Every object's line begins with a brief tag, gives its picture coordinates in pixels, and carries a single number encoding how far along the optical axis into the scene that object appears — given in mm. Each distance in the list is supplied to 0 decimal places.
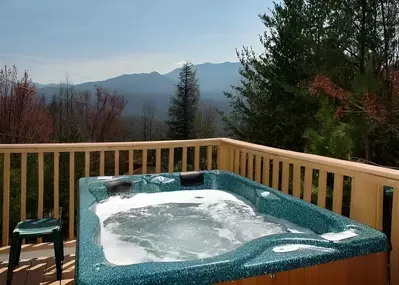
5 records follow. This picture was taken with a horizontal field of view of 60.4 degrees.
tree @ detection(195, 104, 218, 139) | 10375
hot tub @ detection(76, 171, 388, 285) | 1267
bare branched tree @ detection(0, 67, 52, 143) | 7414
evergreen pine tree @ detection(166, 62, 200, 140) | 11250
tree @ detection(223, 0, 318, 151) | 7164
